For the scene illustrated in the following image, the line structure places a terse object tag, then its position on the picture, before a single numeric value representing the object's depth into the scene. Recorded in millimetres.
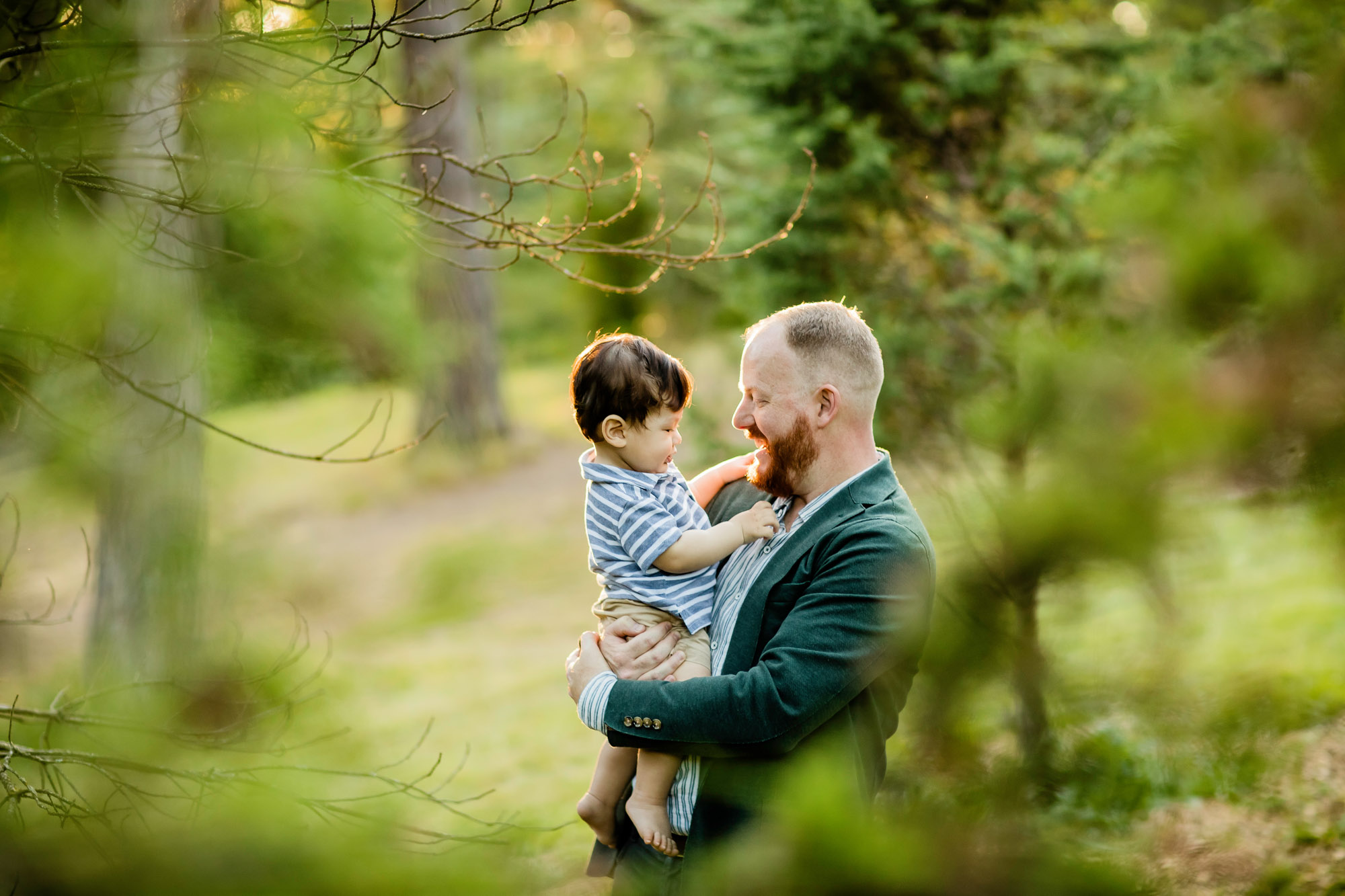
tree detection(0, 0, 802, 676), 2270
